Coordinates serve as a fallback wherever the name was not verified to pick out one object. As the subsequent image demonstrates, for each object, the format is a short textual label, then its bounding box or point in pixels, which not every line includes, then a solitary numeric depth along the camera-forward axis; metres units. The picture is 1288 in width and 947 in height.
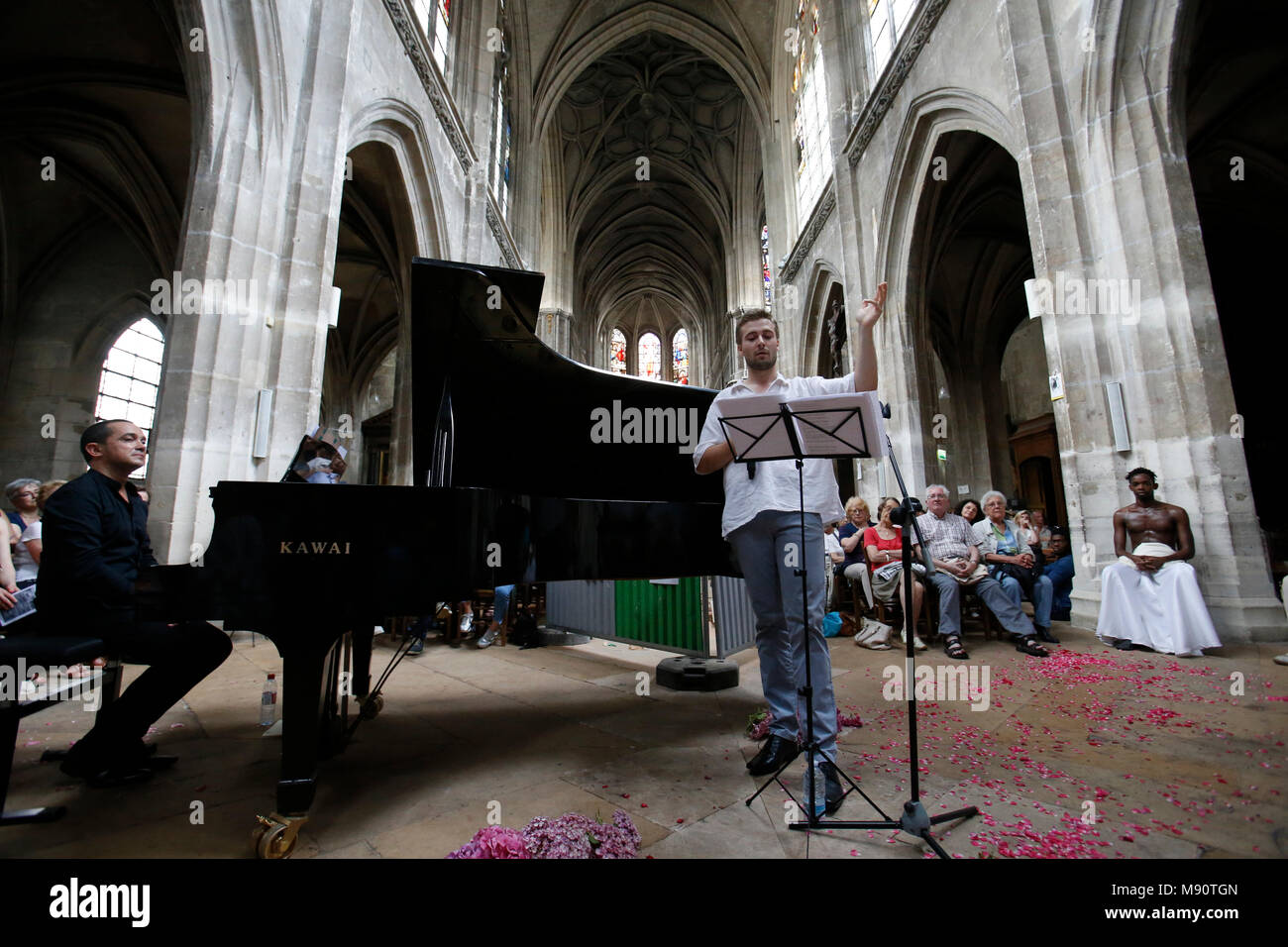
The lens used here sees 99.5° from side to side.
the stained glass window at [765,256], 20.19
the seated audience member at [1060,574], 5.18
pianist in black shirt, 1.88
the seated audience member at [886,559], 4.66
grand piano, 1.61
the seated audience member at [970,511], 5.57
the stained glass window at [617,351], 34.72
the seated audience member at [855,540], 4.96
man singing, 1.92
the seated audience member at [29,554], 3.92
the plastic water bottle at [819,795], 1.70
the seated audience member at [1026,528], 5.22
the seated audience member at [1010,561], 4.43
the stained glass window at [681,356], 34.77
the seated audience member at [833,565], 5.53
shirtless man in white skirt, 3.70
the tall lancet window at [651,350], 36.16
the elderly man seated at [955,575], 4.13
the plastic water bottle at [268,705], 2.59
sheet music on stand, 1.62
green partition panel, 4.07
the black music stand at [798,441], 1.63
